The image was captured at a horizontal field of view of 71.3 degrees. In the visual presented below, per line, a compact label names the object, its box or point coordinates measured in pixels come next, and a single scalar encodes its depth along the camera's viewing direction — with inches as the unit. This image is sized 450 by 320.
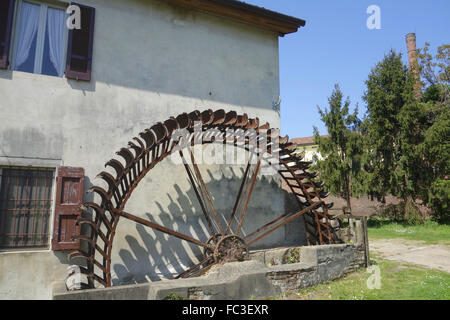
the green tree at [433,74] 717.9
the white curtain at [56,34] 220.5
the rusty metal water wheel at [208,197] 189.3
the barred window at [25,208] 194.2
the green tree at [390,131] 526.9
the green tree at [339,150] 567.5
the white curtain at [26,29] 211.8
